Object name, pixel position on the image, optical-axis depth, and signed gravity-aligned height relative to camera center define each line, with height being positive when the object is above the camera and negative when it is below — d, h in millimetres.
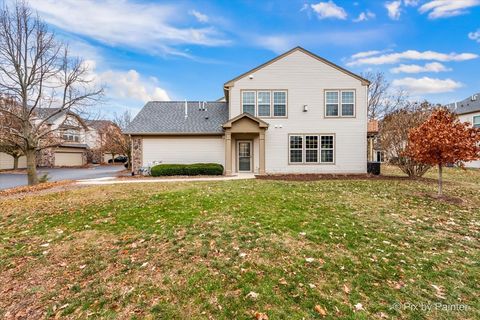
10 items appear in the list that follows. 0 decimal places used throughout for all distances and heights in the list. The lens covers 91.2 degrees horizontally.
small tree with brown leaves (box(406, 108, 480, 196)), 8086 +358
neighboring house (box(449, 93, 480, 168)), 26536 +5000
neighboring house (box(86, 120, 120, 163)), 33794 +1142
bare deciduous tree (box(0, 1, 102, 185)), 11297 +4146
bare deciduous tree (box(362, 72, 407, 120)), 31703 +7633
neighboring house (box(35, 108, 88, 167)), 31000 -100
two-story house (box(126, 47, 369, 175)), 15495 +1665
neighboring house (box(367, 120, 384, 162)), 16022 +1162
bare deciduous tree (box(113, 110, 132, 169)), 25919 +1045
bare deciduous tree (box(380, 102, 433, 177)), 13062 +897
